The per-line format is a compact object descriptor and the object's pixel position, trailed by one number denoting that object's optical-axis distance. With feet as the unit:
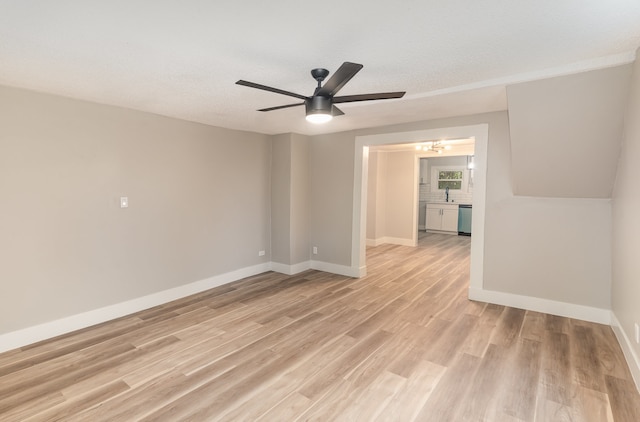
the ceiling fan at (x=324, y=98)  7.18
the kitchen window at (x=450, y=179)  32.32
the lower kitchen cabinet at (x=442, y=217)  30.60
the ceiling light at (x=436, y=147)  21.63
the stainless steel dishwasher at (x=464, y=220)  29.99
